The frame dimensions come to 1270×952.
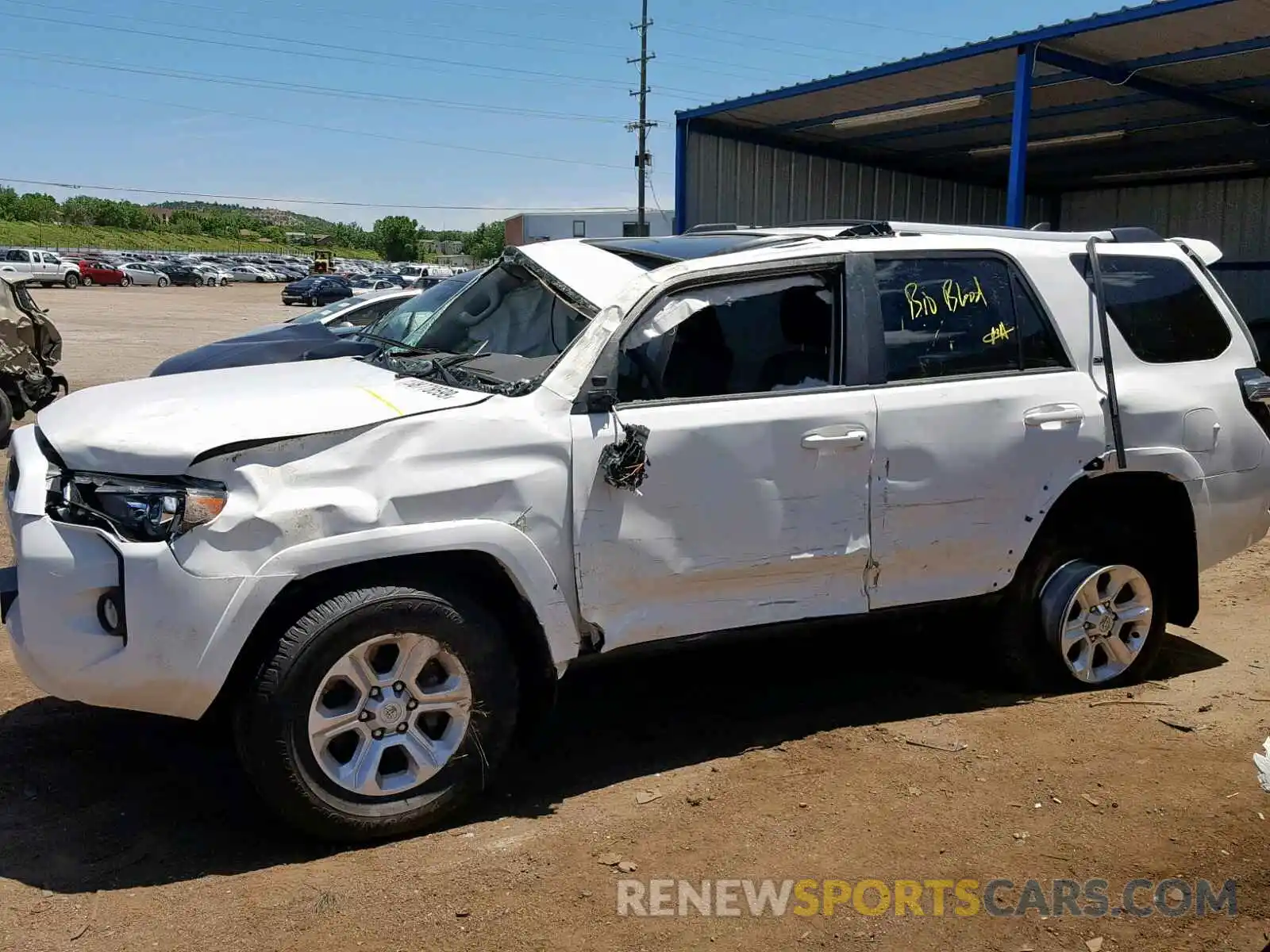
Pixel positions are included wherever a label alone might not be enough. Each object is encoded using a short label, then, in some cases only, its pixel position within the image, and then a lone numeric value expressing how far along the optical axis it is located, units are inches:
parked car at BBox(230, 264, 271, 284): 2901.1
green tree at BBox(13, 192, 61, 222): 4015.8
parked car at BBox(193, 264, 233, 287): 2581.2
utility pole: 1911.9
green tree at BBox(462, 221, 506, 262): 4825.3
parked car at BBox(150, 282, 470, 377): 358.6
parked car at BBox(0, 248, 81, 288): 1945.1
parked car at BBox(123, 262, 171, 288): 2351.1
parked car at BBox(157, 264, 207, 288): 2512.3
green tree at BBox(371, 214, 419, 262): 5329.7
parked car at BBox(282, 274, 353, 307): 1803.6
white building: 2765.7
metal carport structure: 472.4
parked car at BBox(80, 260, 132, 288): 2194.8
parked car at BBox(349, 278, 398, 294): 1960.6
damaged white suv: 129.4
